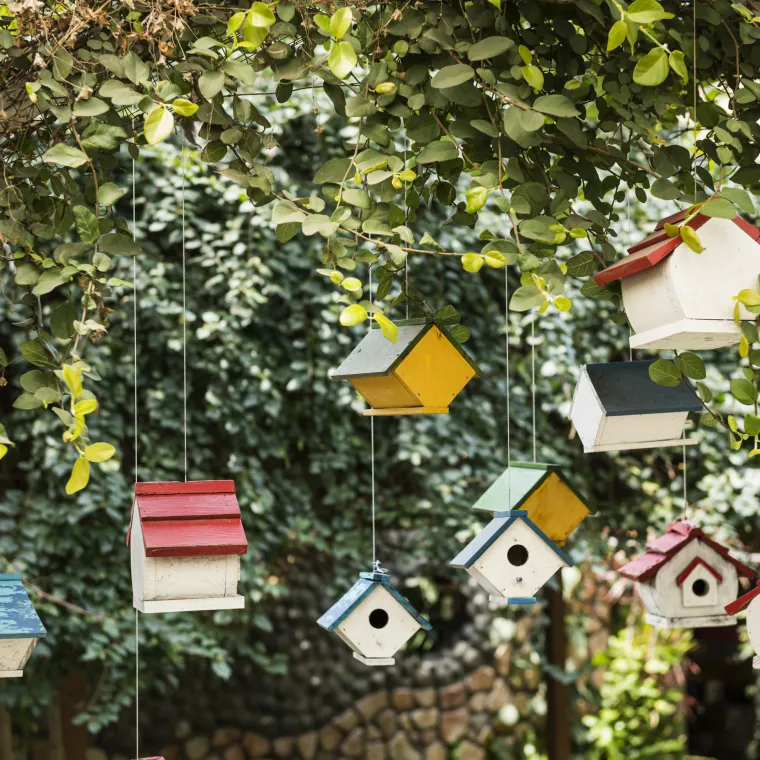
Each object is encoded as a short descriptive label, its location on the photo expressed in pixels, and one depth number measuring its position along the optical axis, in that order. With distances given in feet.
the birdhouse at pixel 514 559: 19.17
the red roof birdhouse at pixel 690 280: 17.61
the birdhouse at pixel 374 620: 19.22
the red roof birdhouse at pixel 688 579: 19.86
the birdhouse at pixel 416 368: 18.68
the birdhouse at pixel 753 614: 18.56
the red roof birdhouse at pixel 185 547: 18.36
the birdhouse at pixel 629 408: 18.84
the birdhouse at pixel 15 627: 18.10
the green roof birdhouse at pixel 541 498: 19.45
